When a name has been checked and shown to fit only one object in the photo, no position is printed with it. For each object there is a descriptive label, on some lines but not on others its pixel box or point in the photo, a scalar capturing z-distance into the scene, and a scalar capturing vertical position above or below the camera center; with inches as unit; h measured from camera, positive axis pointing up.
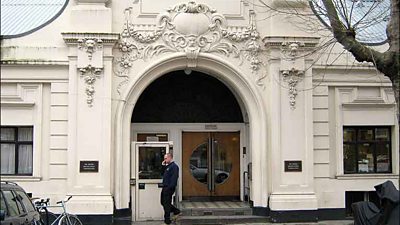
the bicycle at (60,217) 549.6 -54.2
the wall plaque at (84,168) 681.6 -13.6
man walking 681.0 -35.9
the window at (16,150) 705.6 +5.7
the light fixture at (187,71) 738.1 +98.1
